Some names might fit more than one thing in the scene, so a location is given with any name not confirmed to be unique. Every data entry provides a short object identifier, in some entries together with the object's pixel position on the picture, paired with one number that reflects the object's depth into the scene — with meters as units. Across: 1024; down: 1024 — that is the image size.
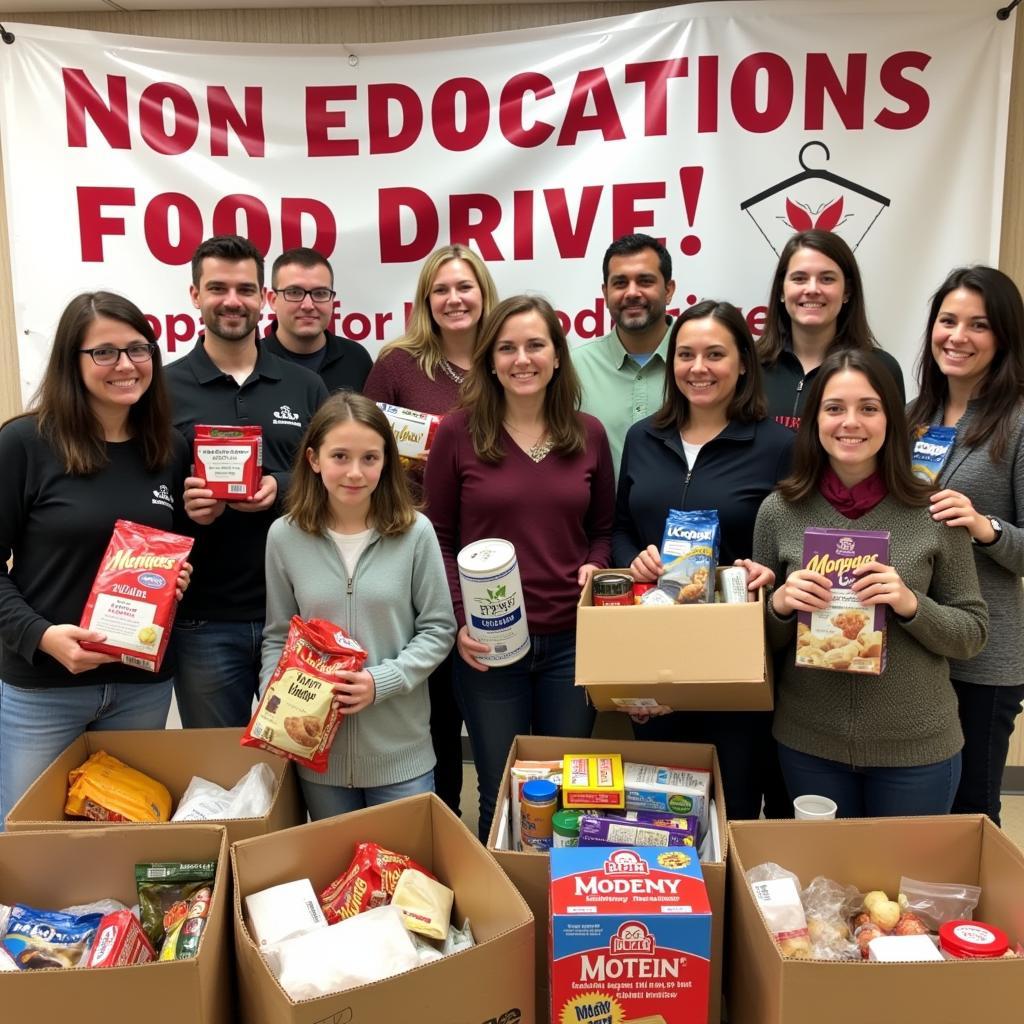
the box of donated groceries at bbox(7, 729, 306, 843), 1.72
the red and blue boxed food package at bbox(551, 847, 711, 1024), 1.09
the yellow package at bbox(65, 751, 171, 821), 1.62
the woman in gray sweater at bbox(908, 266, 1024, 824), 1.81
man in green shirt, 2.28
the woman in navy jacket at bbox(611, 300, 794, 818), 1.82
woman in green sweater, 1.55
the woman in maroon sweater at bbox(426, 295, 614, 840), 1.93
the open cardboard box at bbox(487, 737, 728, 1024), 1.26
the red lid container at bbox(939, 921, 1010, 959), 1.13
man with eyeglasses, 2.51
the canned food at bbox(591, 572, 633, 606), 1.58
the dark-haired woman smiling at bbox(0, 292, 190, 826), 1.69
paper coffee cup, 1.46
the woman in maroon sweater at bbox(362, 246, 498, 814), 2.31
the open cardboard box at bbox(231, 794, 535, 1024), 1.03
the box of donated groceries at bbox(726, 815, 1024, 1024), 1.01
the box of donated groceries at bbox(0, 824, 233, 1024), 1.05
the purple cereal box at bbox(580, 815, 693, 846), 1.37
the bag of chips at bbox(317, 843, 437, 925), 1.32
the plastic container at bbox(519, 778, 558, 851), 1.42
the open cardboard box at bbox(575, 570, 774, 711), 1.39
